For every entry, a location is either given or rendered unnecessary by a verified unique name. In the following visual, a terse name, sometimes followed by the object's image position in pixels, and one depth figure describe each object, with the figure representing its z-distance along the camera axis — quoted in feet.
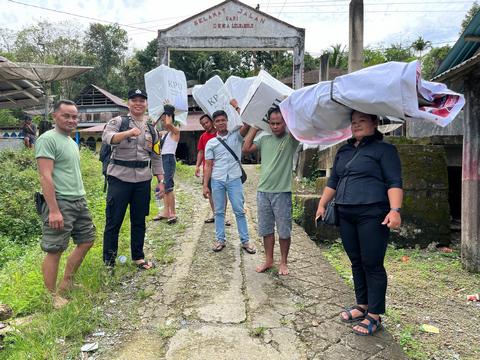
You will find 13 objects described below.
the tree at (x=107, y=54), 119.34
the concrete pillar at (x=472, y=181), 15.94
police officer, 12.43
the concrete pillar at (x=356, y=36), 20.62
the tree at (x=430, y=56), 73.46
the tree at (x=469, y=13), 87.08
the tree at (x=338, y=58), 95.17
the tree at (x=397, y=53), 105.84
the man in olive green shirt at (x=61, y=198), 10.07
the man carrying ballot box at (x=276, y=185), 12.50
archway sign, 33.83
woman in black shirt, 8.93
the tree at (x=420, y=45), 102.49
